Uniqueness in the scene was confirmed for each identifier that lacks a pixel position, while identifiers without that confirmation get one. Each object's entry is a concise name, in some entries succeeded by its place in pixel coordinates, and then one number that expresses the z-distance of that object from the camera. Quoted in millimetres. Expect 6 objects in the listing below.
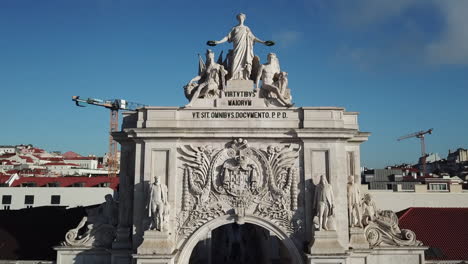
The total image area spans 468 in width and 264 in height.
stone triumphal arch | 19359
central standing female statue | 21766
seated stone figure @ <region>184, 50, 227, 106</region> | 20844
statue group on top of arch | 20875
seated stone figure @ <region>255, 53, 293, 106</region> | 20641
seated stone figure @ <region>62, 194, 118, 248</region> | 20516
